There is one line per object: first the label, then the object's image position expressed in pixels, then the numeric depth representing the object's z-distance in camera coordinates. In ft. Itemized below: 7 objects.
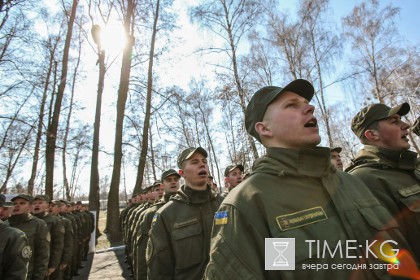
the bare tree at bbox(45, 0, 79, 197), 41.01
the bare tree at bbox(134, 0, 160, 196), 49.30
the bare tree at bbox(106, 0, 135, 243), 46.52
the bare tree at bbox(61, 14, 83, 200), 64.80
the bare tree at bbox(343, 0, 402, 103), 59.93
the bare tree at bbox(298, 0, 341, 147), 56.03
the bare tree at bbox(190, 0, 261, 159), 43.82
